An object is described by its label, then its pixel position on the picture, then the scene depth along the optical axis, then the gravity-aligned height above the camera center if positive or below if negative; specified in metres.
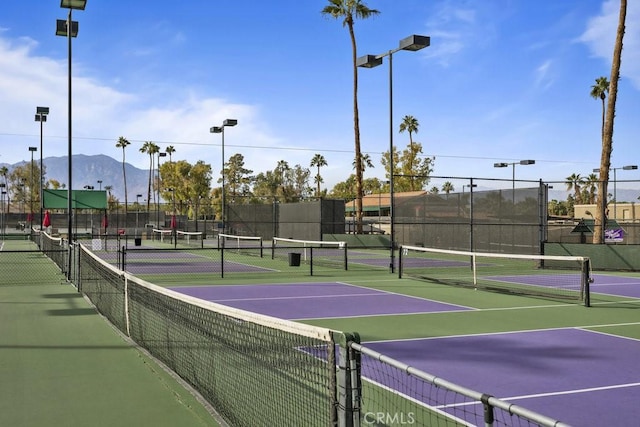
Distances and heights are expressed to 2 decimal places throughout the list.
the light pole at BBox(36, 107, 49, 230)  28.50 +4.95
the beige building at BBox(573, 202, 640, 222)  54.09 +0.78
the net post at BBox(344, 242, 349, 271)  23.30 -1.56
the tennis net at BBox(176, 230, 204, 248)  42.19 -1.50
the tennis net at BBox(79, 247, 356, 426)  5.16 -1.53
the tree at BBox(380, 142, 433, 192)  76.81 +6.82
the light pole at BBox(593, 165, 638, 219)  42.04 +3.43
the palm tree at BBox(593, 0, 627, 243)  27.08 +3.86
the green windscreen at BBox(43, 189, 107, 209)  34.84 +1.21
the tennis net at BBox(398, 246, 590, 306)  16.42 -1.93
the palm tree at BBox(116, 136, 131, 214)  114.94 +13.78
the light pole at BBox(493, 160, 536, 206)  32.19 +3.37
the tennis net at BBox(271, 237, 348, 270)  25.80 -1.80
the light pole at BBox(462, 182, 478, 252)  27.41 +0.97
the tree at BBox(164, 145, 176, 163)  119.94 +13.18
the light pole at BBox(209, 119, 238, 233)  32.08 +4.87
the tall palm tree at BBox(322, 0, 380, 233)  39.84 +12.80
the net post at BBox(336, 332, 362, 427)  3.93 -1.03
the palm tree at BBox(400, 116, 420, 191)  85.56 +12.67
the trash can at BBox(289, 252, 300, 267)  24.00 -1.48
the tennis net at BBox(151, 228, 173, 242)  50.96 -1.29
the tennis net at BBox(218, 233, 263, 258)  40.41 -1.54
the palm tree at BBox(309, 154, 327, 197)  118.56 +10.77
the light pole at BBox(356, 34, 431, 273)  18.58 +5.04
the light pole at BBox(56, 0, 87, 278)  16.64 +4.98
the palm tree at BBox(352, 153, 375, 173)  110.24 +10.13
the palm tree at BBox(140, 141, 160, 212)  117.62 +13.09
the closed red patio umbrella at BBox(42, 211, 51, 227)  31.78 +0.00
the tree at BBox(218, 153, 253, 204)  127.12 +9.03
